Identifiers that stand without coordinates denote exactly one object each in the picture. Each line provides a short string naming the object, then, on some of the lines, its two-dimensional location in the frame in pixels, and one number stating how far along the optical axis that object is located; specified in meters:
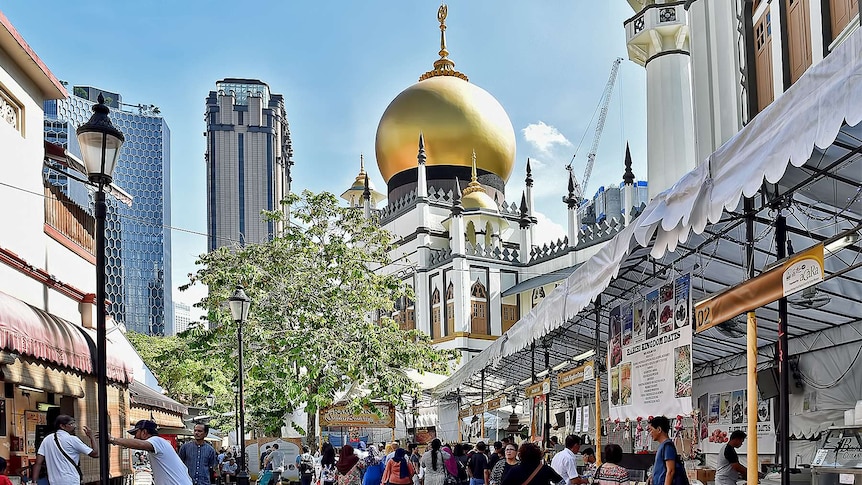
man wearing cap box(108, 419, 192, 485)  9.21
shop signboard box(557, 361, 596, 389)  14.91
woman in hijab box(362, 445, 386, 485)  15.70
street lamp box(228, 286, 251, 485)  18.22
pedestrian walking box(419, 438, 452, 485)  17.22
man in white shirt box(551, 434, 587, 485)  13.09
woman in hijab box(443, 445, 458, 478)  18.02
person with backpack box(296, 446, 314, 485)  23.12
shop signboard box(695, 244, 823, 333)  6.79
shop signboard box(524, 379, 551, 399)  17.95
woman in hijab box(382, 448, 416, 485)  14.52
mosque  59.31
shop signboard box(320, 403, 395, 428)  24.48
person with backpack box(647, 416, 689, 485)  9.59
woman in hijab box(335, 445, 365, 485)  14.33
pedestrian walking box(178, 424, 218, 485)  13.25
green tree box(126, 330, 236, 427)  27.58
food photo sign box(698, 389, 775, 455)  16.11
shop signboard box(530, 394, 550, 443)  20.55
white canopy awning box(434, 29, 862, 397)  5.71
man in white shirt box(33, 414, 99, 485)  9.95
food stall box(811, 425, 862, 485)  11.00
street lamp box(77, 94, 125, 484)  9.19
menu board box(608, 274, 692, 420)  9.73
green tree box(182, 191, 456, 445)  25.92
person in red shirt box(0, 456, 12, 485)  8.85
